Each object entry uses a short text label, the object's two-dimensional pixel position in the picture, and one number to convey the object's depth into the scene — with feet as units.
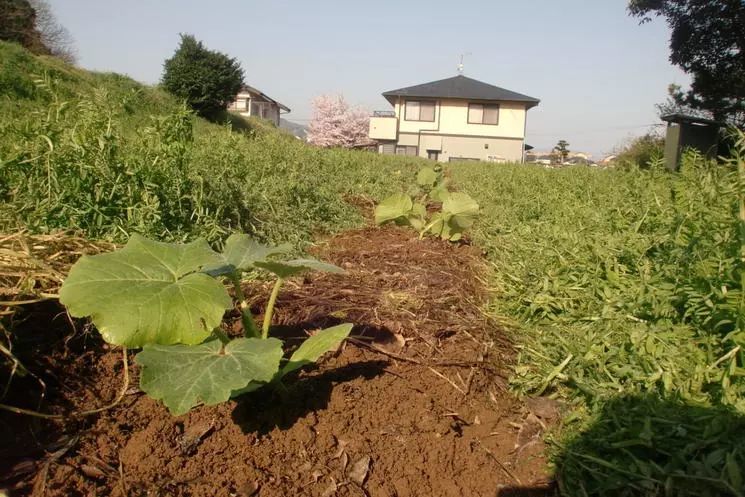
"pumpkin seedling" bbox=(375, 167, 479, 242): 11.50
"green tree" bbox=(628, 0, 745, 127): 47.78
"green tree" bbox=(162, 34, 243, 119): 62.69
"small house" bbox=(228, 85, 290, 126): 142.31
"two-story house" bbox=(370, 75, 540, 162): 109.40
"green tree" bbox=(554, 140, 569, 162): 154.71
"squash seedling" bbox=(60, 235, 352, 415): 3.75
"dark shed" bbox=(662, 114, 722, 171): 27.78
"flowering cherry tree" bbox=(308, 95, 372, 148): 136.77
